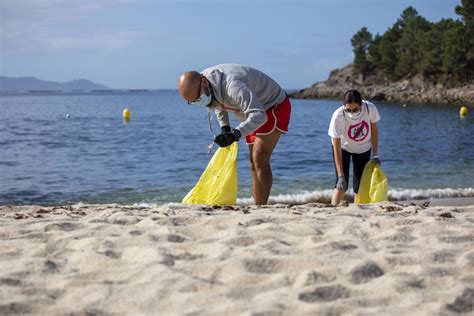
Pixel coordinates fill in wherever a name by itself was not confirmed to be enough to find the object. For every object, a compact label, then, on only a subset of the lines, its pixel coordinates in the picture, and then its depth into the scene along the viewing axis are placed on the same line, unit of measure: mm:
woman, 6453
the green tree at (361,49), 79812
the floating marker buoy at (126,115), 34312
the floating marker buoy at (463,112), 34969
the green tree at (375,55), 76606
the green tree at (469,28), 57625
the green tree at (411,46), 66875
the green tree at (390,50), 71938
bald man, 5363
